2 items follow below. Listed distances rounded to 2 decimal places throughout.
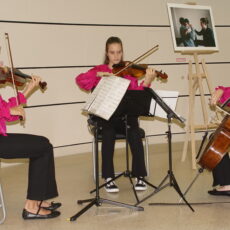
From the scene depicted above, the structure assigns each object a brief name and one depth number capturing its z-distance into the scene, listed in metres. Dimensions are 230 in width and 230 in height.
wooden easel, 4.28
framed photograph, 4.48
